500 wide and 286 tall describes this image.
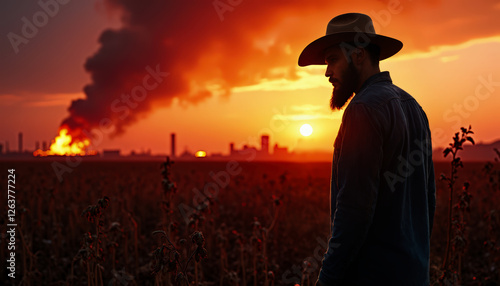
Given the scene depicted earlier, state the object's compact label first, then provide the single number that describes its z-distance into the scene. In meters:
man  2.34
